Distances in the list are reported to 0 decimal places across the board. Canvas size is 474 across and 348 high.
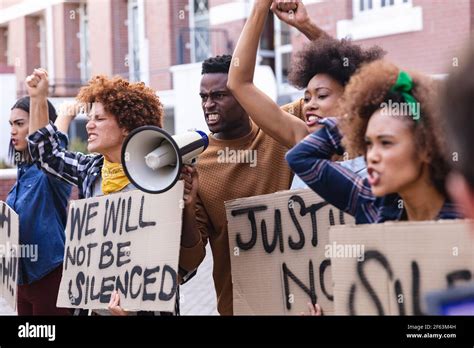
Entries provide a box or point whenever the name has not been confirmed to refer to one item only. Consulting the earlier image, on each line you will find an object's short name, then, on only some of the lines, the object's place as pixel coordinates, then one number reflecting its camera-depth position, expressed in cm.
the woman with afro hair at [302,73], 285
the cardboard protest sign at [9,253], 360
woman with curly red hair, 326
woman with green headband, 225
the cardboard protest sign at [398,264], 219
